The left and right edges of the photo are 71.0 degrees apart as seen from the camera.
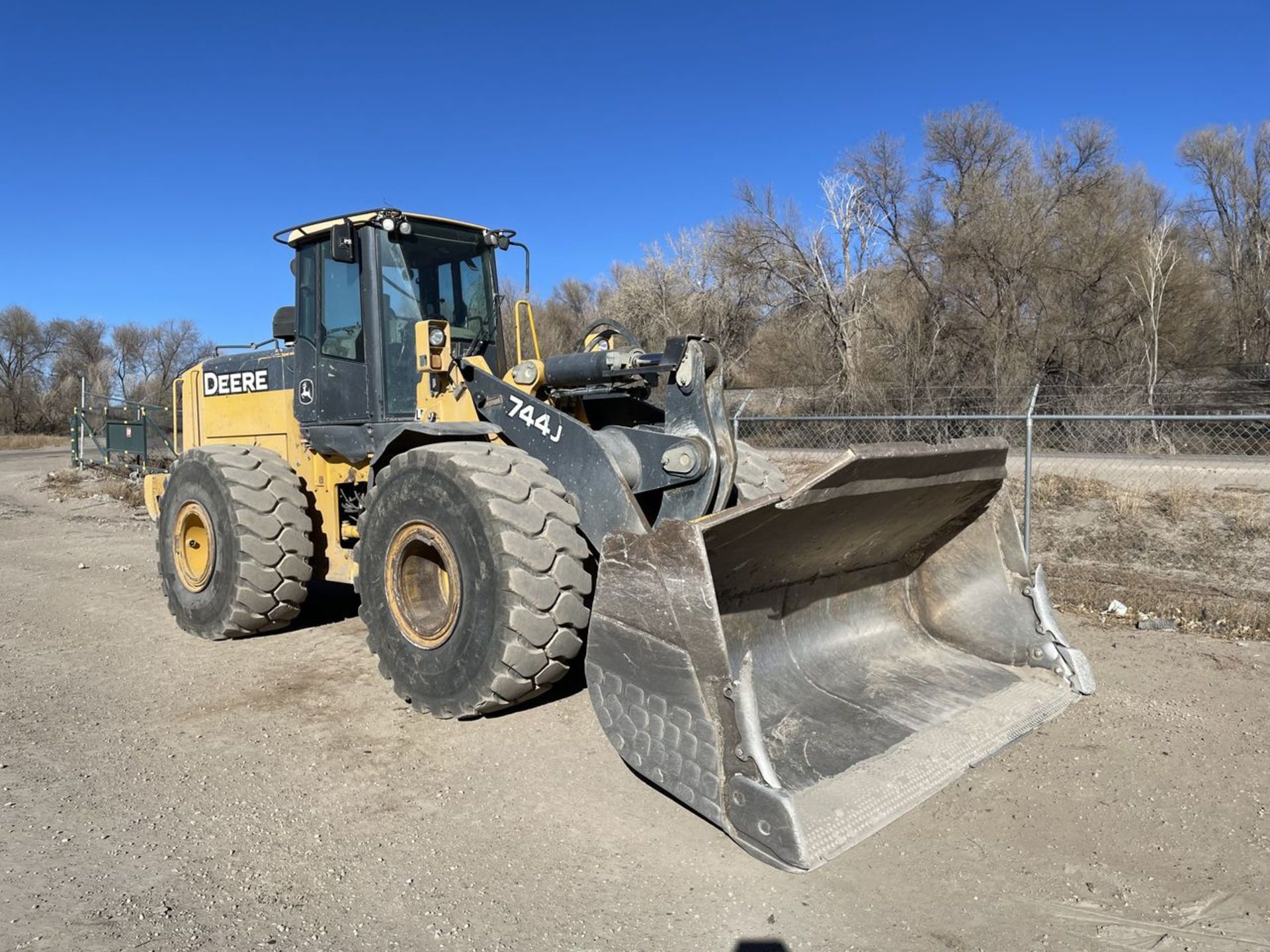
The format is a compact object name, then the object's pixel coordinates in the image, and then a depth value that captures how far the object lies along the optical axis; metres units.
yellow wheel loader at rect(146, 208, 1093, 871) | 3.37
